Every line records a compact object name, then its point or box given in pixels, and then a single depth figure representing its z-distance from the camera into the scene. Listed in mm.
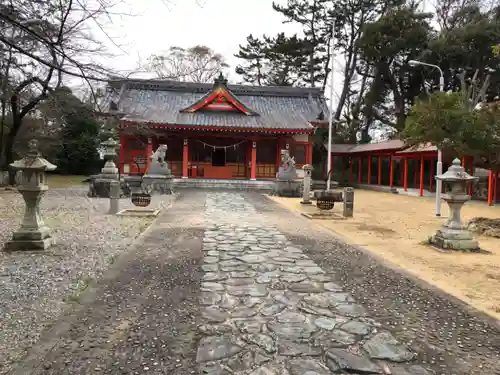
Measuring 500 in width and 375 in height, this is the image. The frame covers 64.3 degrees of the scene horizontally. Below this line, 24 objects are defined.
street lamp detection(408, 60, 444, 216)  12705
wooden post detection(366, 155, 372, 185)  28791
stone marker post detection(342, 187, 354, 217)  12145
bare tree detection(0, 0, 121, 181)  3479
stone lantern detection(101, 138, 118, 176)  17159
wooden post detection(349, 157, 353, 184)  31391
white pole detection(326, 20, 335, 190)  19978
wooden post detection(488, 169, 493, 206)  17359
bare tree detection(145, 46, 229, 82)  34875
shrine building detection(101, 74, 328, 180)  23984
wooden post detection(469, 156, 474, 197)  20130
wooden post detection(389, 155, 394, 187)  24791
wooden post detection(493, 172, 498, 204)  17523
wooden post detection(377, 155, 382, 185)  27144
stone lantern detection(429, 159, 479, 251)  7660
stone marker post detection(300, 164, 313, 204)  15680
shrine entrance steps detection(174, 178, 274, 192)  22906
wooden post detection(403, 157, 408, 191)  23688
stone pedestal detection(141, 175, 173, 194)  17828
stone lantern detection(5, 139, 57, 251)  6668
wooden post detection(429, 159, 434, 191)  22612
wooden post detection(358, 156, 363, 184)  30055
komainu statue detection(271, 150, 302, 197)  19062
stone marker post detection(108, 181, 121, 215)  11570
